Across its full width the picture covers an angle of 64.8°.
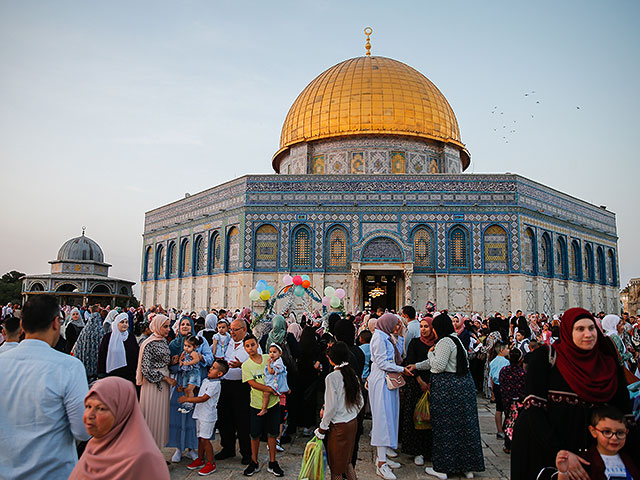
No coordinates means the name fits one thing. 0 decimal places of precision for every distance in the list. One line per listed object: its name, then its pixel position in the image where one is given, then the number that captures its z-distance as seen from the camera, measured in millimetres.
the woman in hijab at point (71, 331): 10088
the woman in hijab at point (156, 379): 5840
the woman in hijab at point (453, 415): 5730
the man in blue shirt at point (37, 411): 3002
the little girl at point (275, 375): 5859
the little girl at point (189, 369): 6055
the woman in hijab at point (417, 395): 6250
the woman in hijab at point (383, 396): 6004
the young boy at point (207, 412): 5906
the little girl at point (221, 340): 7406
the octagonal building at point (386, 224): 24562
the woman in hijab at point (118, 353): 6875
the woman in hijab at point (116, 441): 2576
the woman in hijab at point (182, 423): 6323
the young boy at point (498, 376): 7594
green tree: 48219
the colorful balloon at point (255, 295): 14523
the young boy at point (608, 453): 3188
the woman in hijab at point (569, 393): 3359
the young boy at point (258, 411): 5875
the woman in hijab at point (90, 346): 7156
